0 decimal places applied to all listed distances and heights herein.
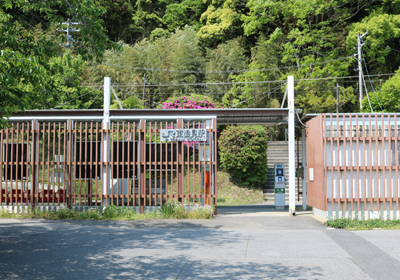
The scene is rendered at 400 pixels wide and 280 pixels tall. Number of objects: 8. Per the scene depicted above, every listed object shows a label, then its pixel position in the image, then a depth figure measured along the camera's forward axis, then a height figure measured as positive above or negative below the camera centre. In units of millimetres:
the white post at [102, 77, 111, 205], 13054 +392
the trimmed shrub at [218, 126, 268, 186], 22641 +24
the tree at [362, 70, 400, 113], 23047 +3102
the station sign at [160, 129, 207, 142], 13001 +638
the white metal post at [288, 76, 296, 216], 13508 -11
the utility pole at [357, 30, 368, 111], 28469 +7459
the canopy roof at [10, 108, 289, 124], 13375 +1394
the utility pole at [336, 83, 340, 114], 31328 +4362
